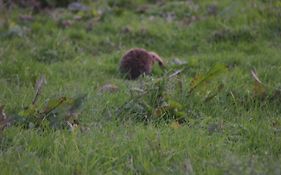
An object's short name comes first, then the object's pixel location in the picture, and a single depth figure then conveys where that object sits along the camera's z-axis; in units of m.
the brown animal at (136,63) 10.60
